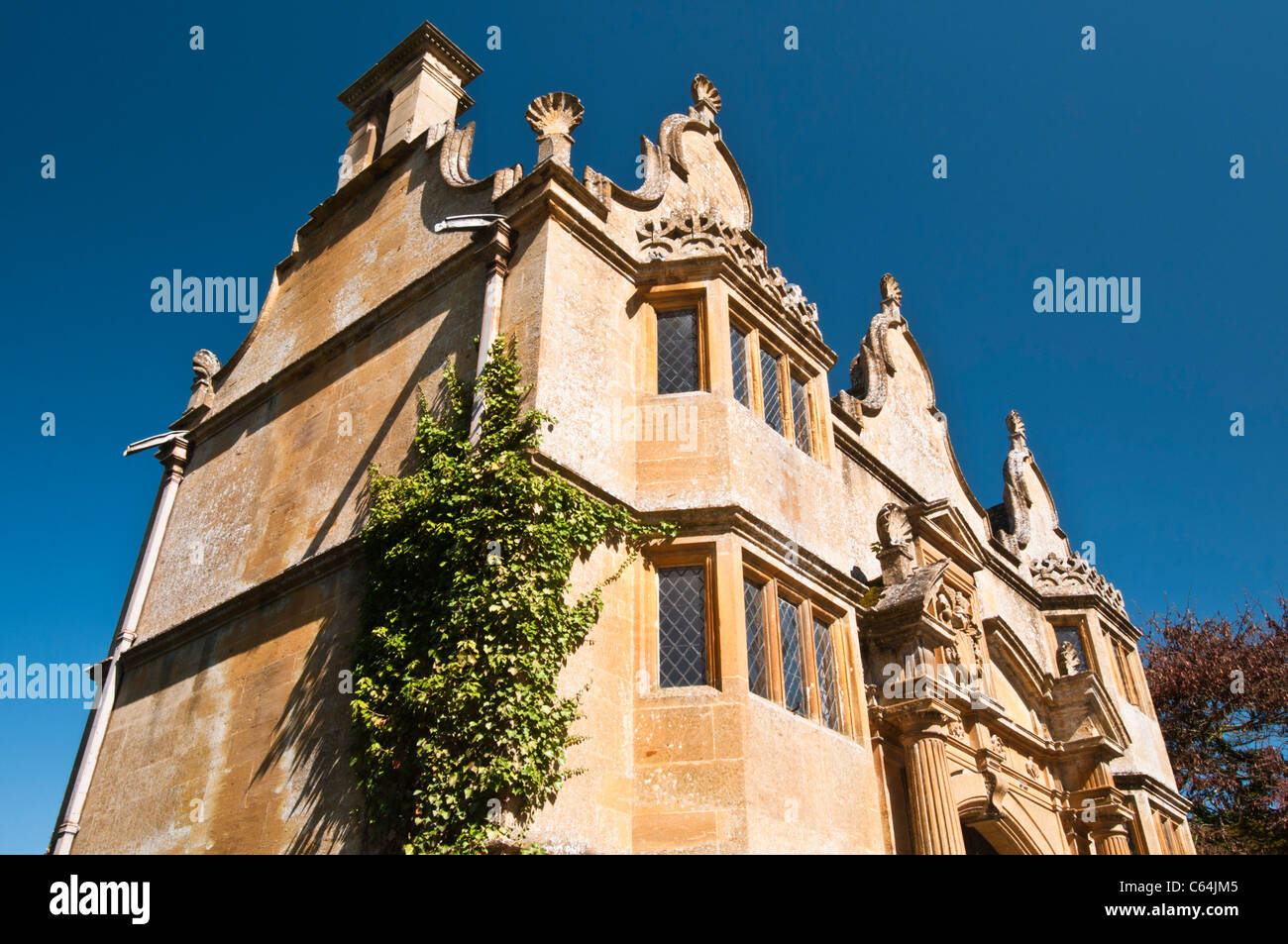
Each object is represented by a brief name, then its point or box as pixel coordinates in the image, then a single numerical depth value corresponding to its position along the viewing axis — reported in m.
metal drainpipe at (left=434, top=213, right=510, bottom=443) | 9.52
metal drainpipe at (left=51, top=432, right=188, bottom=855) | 11.34
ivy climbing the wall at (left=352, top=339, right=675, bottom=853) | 7.38
